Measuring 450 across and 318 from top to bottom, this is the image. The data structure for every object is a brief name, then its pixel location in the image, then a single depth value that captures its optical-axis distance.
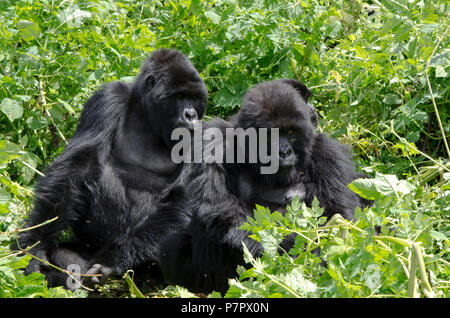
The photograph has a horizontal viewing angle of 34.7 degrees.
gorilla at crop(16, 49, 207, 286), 5.54
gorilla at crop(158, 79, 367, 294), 4.91
